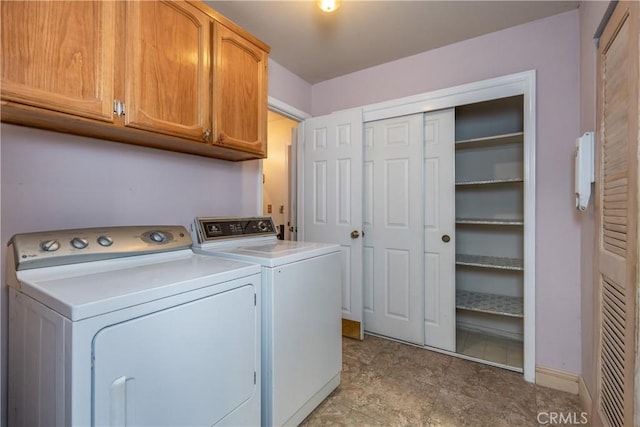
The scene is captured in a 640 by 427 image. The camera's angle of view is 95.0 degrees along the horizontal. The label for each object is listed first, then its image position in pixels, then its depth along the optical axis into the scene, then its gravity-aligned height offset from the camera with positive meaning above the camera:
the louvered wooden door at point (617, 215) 1.03 -0.01
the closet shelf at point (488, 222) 2.29 -0.07
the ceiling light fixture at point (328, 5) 1.61 +1.16
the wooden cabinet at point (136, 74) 1.02 +0.61
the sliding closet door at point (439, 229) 2.40 -0.14
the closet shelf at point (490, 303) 2.33 -0.78
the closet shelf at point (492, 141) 2.39 +0.64
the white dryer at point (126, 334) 0.83 -0.40
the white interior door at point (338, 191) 2.65 +0.21
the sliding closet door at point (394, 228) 2.49 -0.14
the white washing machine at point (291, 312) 1.39 -0.53
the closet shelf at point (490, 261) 2.38 -0.43
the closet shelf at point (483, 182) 2.28 +0.25
